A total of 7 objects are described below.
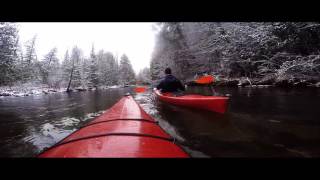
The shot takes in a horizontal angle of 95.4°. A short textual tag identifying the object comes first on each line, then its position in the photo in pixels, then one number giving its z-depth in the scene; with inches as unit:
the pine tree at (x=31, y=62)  1083.8
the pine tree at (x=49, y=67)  1247.3
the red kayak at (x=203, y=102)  181.4
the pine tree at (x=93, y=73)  1411.5
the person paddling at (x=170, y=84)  260.9
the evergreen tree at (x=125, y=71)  1920.9
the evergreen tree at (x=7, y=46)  675.7
